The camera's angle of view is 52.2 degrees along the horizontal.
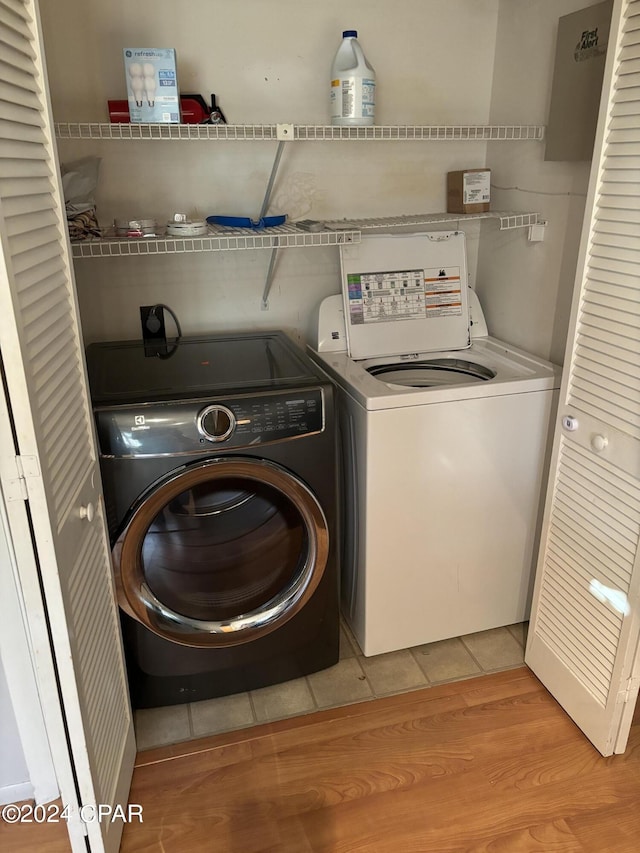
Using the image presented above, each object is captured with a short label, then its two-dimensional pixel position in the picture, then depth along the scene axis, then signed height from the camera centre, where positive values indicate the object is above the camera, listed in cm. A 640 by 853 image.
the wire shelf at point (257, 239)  169 -16
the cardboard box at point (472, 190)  219 -4
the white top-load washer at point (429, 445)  184 -72
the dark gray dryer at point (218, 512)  159 -84
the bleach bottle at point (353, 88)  185 +24
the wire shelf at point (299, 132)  162 +11
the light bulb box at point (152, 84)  165 +22
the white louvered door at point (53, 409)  103 -38
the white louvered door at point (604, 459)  142 -65
